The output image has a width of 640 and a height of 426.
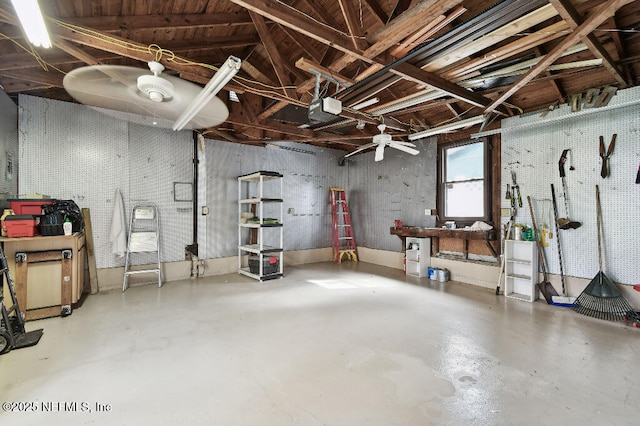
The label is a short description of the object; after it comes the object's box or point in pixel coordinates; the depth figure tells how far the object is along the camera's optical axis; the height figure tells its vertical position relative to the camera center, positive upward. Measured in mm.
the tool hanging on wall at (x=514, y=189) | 4796 +366
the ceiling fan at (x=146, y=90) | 2529 +1211
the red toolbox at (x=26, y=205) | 3626 +77
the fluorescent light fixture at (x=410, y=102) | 3637 +1527
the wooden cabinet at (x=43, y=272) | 3395 -761
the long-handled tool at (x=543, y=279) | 4289 -1068
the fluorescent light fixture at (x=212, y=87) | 2631 +1316
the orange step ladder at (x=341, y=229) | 7723 -498
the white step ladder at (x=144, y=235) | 5012 -435
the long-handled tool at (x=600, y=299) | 3650 -1184
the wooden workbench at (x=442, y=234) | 4957 -455
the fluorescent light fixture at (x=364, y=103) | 4031 +1562
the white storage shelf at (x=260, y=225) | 5594 -284
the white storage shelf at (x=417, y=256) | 5957 -975
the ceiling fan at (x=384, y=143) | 4223 +1038
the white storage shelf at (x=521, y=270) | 4402 -969
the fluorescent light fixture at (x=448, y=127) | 4371 +1416
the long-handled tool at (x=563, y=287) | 4136 -1159
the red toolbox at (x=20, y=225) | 3373 -168
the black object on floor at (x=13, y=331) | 2676 -1219
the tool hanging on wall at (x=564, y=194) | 4234 +257
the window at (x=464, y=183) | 5316 +568
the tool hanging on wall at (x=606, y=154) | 3850 +779
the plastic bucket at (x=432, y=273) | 5711 -1272
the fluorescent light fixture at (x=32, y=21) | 1940 +1416
